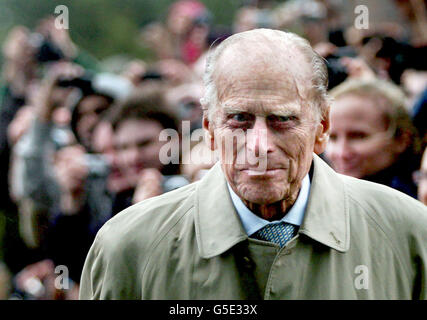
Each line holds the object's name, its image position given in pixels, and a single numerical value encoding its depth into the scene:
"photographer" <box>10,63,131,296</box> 9.98
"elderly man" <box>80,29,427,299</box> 5.49
